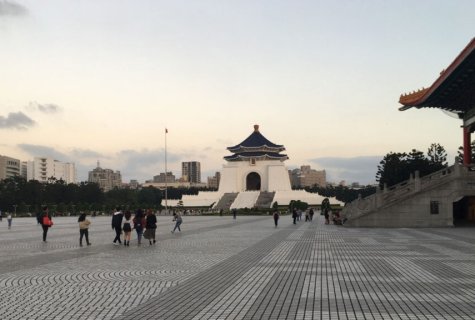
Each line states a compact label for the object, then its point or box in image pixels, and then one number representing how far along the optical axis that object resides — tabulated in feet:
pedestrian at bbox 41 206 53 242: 72.59
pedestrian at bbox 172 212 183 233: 92.22
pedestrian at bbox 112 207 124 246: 67.88
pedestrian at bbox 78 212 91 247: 65.51
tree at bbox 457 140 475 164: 169.26
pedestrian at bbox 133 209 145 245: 68.16
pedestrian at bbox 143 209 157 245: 67.62
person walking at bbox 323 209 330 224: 120.71
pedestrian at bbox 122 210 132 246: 65.62
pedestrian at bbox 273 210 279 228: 110.71
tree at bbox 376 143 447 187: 199.11
